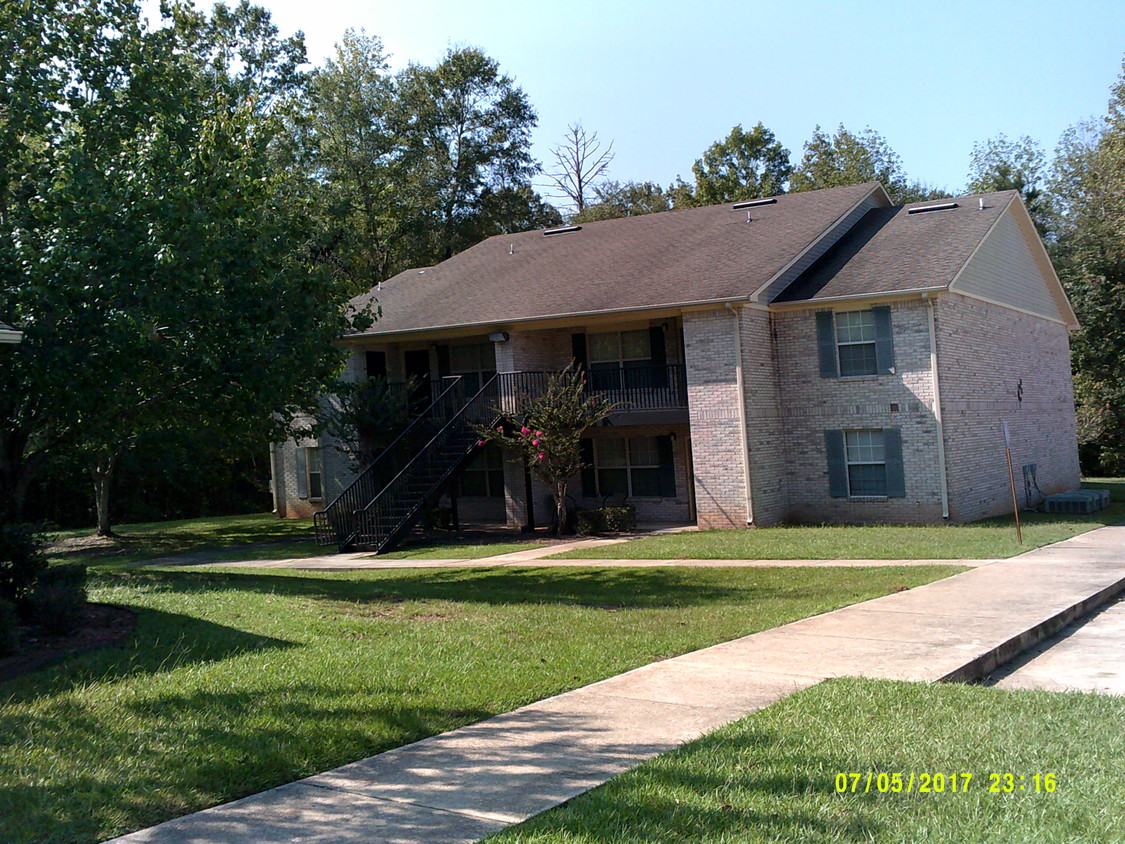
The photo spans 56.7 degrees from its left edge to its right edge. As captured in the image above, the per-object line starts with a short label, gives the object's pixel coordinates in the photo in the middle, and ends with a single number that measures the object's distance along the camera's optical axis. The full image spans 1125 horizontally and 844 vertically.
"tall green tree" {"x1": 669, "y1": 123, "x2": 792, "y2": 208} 49.22
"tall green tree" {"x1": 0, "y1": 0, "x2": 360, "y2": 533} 11.62
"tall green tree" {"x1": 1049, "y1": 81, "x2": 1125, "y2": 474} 34.34
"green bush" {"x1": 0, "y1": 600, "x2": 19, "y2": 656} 8.60
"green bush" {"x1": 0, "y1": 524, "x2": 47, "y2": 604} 9.70
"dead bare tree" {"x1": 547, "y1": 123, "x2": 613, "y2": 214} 52.47
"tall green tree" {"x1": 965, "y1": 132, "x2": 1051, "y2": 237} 45.72
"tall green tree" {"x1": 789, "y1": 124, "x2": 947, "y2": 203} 46.44
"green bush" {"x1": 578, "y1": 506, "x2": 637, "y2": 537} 22.66
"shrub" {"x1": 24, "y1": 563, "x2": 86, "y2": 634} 9.39
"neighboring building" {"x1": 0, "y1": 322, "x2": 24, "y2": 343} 10.03
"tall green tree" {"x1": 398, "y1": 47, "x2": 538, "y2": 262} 42.50
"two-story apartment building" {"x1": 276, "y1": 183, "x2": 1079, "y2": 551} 21.52
